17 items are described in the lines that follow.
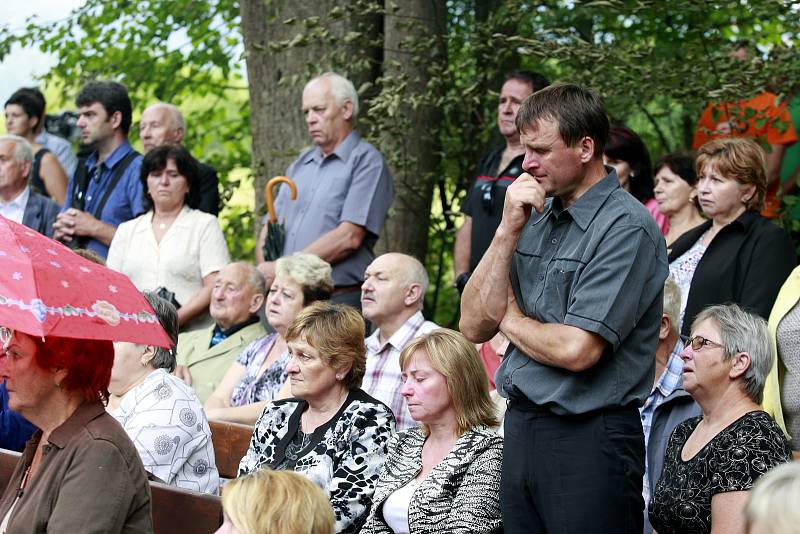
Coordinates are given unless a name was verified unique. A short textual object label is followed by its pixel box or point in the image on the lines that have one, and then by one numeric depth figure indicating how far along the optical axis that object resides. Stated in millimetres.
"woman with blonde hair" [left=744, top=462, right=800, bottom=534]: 2355
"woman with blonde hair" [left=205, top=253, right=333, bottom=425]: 6352
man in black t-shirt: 6957
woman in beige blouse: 7508
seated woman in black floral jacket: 4742
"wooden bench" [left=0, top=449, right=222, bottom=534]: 4273
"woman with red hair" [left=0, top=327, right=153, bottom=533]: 3346
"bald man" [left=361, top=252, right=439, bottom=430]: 6000
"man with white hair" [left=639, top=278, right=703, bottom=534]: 4840
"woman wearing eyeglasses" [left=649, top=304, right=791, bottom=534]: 4066
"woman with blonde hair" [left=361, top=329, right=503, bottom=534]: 4402
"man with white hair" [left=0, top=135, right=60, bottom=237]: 8539
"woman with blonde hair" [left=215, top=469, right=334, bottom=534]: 3131
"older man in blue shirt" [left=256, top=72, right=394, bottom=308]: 7055
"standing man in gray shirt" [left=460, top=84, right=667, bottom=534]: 3631
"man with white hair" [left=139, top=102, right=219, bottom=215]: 8031
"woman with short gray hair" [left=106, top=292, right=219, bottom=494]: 4809
